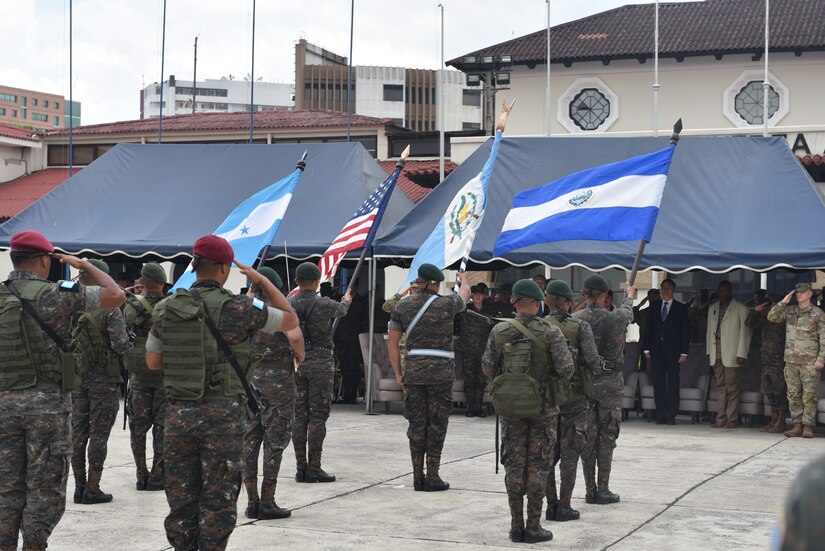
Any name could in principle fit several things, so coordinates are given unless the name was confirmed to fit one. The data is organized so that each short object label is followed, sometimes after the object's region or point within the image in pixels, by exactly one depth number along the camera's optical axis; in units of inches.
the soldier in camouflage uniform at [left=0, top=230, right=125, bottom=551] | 250.2
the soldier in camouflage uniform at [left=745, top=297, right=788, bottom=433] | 594.5
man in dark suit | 624.4
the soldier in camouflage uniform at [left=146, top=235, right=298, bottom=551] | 238.5
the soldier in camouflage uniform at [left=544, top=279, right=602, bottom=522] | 337.7
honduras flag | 459.2
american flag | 534.6
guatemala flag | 448.8
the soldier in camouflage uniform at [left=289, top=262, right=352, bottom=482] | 397.7
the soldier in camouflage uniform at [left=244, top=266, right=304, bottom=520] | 346.9
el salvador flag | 442.9
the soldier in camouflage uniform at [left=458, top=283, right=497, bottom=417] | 642.8
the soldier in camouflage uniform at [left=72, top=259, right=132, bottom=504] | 367.6
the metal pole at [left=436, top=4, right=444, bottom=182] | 783.7
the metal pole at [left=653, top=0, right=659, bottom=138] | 824.3
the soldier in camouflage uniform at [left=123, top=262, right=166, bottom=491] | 378.3
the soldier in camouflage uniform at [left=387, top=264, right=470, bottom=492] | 394.9
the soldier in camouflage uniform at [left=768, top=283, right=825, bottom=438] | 566.3
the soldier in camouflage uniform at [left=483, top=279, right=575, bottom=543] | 311.0
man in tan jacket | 608.7
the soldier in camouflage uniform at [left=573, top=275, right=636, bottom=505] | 369.4
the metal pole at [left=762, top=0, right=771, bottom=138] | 754.2
